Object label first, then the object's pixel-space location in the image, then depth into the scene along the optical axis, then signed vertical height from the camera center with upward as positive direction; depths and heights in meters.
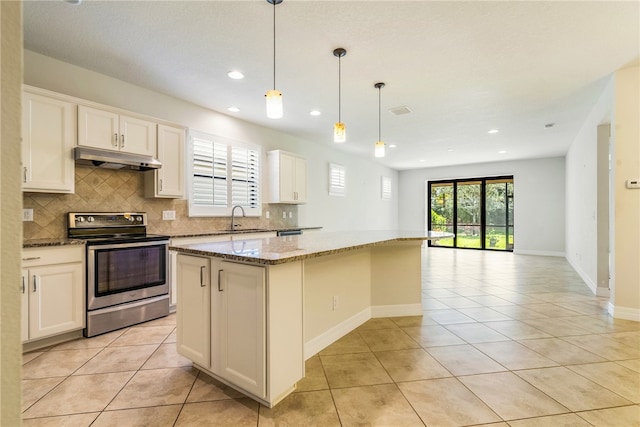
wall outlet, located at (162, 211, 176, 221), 3.86 -0.01
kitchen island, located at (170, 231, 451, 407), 1.75 -0.62
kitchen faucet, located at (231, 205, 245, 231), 4.61 -0.03
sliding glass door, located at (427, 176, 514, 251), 8.77 +0.08
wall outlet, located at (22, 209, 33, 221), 2.80 +0.00
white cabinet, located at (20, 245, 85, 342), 2.48 -0.66
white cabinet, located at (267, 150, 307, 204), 5.18 +0.65
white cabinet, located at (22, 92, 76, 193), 2.65 +0.64
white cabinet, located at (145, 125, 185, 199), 3.58 +0.56
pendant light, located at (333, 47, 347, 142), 2.78 +0.86
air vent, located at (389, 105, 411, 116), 4.27 +1.49
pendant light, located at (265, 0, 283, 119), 2.29 +0.85
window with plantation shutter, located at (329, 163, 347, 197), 6.93 +0.80
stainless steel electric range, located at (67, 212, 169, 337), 2.83 -0.56
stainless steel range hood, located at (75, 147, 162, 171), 2.90 +0.56
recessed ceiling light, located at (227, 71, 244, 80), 3.22 +1.50
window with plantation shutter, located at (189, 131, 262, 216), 4.20 +0.57
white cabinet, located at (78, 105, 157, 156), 2.98 +0.87
